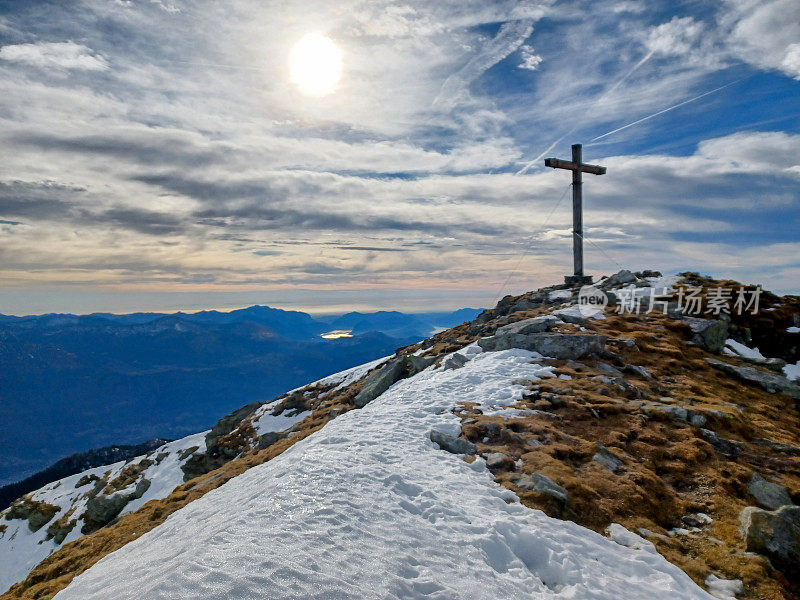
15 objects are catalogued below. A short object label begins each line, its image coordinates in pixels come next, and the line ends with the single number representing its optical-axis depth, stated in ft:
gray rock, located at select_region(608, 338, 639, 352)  74.49
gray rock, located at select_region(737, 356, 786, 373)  77.56
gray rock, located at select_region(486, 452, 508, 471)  41.68
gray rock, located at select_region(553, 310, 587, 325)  86.22
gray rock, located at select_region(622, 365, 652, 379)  65.16
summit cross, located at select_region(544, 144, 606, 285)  112.06
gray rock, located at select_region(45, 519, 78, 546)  140.20
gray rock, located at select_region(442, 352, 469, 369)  78.54
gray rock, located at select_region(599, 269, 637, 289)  119.96
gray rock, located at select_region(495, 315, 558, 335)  82.89
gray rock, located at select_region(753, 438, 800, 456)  46.03
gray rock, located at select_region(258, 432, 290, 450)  91.76
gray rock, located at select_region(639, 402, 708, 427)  49.34
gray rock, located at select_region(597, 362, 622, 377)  65.26
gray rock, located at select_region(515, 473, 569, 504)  36.06
